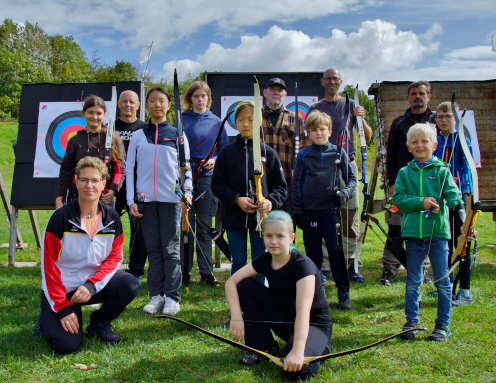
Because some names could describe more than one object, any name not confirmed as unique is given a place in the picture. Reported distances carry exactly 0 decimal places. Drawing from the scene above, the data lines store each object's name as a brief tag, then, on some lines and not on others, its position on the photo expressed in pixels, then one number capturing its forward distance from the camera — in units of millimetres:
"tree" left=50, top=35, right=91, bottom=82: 40188
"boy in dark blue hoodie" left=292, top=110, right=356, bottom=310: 3344
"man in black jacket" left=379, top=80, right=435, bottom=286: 3902
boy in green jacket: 2748
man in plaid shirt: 3941
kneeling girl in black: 2262
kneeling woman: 2574
